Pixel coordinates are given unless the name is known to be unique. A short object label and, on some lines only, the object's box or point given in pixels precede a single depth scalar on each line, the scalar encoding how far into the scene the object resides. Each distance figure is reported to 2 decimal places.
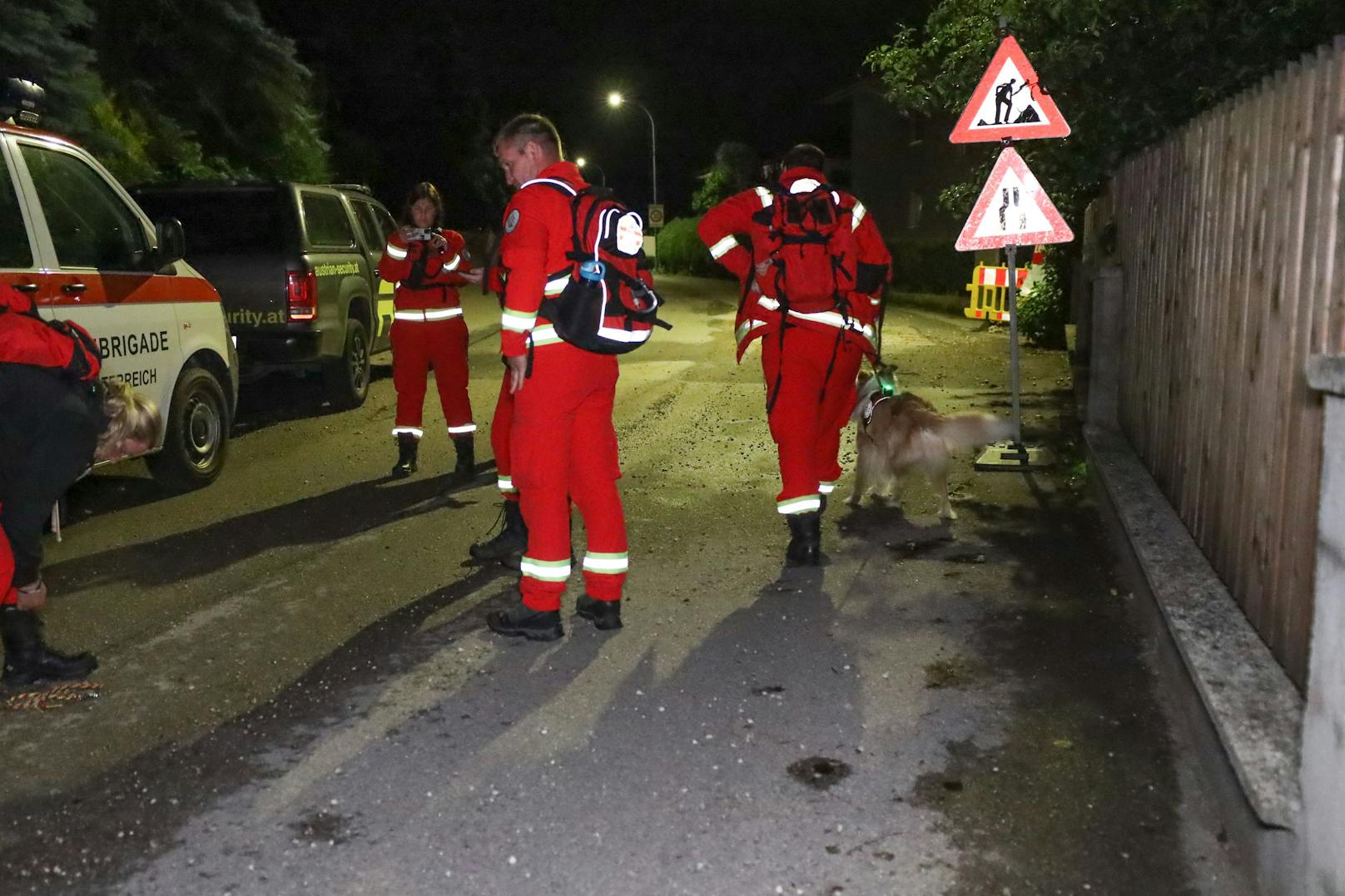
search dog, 6.69
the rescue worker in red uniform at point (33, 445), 4.23
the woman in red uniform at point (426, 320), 7.89
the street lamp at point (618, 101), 46.24
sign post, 7.55
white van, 6.07
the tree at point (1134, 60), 8.10
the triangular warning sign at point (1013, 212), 7.68
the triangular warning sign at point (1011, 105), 7.52
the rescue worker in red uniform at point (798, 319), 5.89
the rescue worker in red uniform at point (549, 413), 4.73
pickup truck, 10.02
